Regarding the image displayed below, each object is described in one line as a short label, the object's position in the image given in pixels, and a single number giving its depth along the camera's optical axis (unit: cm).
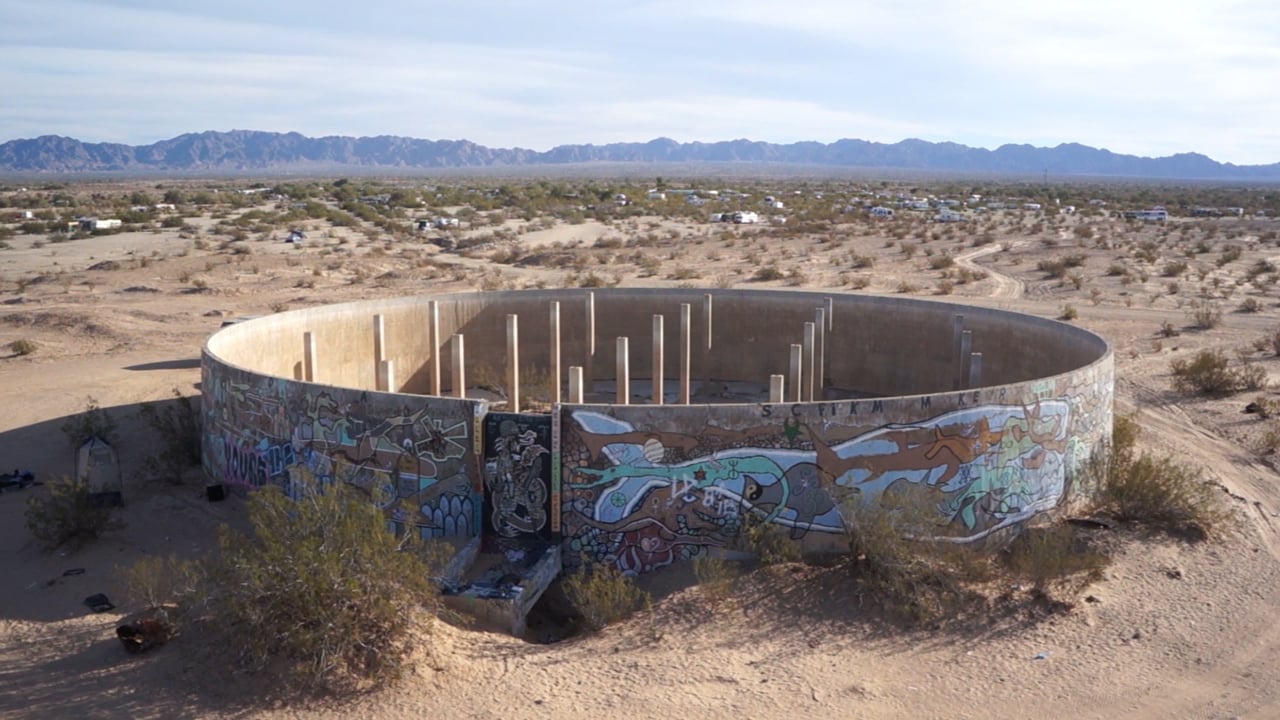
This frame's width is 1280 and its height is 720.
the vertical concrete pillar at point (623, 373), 1767
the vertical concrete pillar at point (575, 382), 1598
